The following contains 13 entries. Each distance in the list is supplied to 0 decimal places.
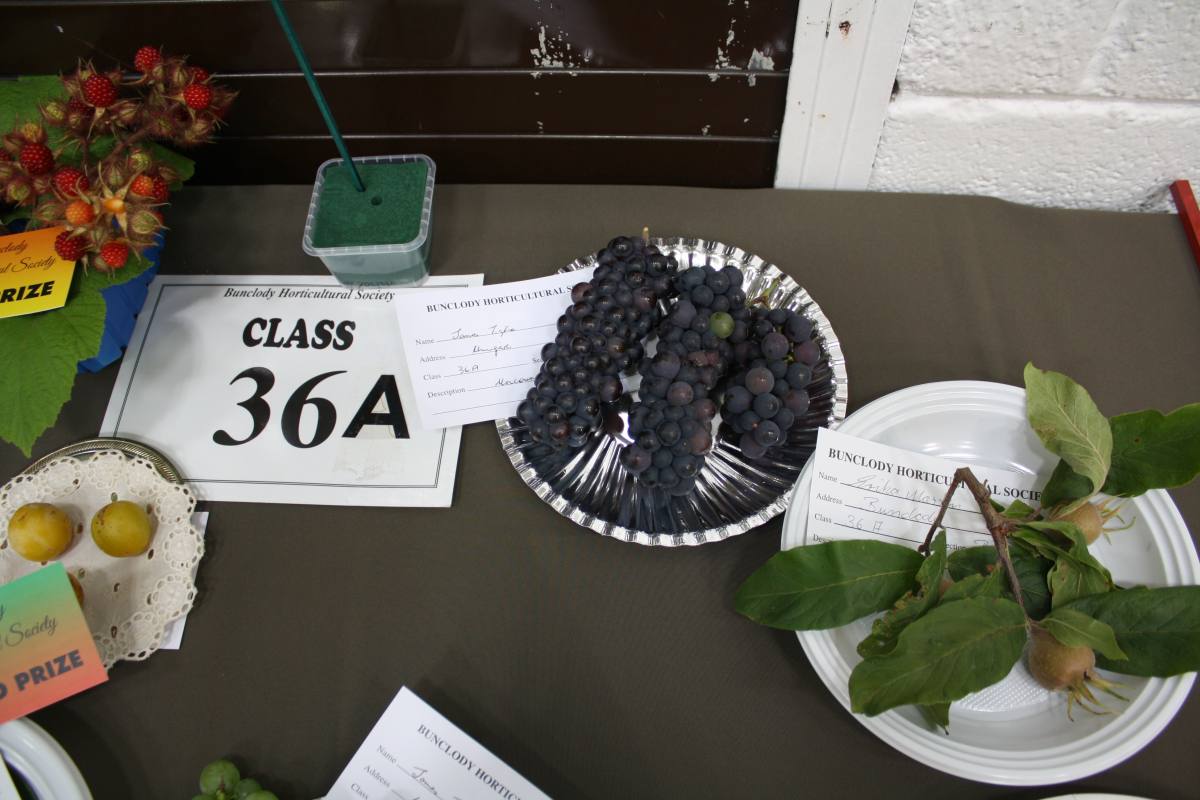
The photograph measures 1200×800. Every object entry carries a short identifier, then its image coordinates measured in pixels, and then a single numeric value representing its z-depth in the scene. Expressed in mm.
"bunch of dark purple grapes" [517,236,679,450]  546
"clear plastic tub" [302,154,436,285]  667
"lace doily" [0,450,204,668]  571
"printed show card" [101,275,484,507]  634
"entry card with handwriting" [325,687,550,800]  505
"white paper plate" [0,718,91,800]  511
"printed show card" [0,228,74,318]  574
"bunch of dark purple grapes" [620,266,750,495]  524
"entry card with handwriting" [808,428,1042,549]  533
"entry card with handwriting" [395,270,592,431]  639
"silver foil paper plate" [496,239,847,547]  568
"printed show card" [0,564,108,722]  529
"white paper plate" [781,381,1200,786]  455
